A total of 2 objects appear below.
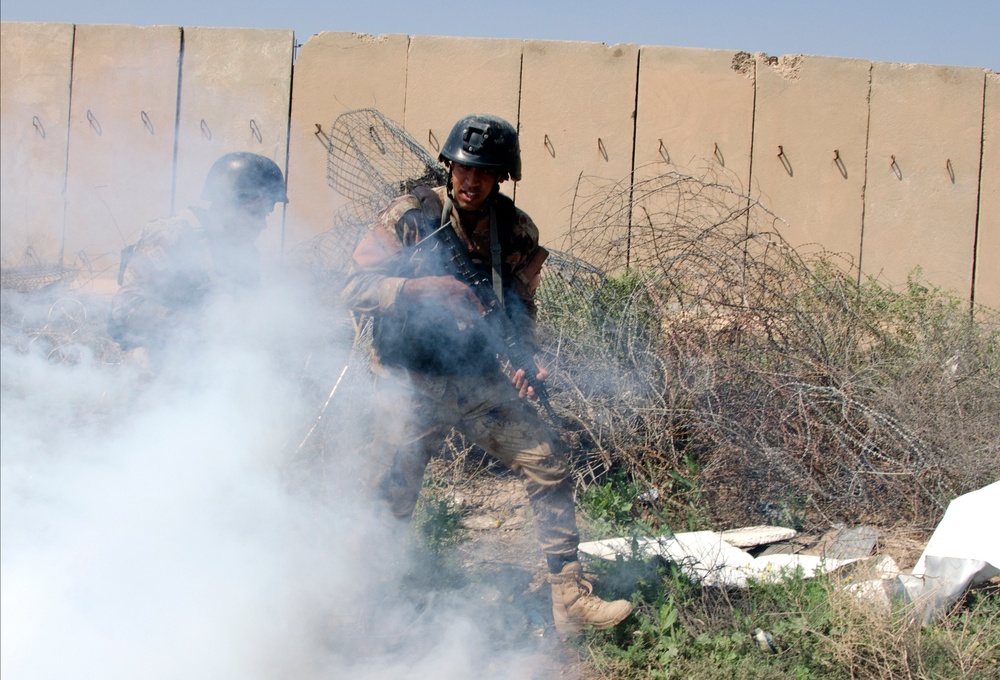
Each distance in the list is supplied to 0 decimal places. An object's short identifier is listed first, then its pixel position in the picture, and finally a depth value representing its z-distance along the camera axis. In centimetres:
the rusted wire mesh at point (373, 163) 606
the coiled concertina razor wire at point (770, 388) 418
